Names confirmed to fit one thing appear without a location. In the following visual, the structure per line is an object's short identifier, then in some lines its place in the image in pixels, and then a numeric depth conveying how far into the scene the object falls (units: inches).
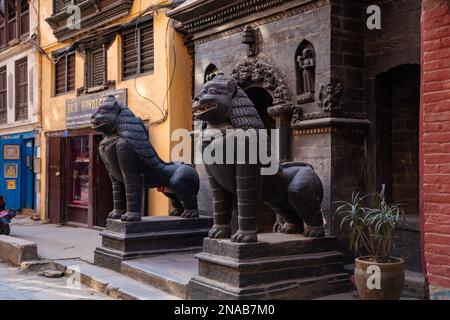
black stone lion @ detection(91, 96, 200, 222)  326.6
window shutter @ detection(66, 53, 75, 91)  594.2
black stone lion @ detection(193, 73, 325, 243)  243.8
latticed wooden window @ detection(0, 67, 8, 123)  757.9
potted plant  222.7
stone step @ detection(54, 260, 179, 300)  269.0
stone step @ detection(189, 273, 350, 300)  230.4
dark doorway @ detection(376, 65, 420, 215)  299.1
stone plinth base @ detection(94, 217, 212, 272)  325.1
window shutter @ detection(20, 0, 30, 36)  696.4
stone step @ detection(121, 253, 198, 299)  266.1
